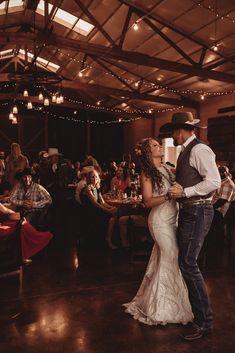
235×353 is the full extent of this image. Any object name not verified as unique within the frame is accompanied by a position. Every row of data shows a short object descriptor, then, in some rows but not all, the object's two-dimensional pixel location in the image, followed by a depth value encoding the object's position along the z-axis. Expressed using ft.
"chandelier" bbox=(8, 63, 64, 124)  21.42
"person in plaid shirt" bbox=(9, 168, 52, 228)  16.69
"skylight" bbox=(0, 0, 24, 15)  29.68
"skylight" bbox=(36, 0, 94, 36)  29.27
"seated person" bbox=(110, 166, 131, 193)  22.78
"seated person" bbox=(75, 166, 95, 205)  19.55
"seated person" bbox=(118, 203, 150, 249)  16.98
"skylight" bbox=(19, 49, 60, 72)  42.66
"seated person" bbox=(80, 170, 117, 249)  18.39
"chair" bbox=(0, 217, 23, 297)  13.33
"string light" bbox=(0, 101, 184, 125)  47.83
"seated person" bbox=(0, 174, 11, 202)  20.21
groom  8.45
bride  9.62
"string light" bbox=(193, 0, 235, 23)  21.57
